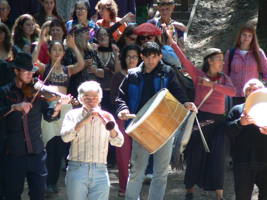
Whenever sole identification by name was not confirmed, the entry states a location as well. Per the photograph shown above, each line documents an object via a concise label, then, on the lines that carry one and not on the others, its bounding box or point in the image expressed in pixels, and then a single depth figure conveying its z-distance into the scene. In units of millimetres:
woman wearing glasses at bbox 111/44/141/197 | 17484
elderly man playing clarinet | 13516
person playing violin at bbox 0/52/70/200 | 14508
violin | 14578
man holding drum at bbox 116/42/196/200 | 15391
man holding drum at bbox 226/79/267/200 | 15258
